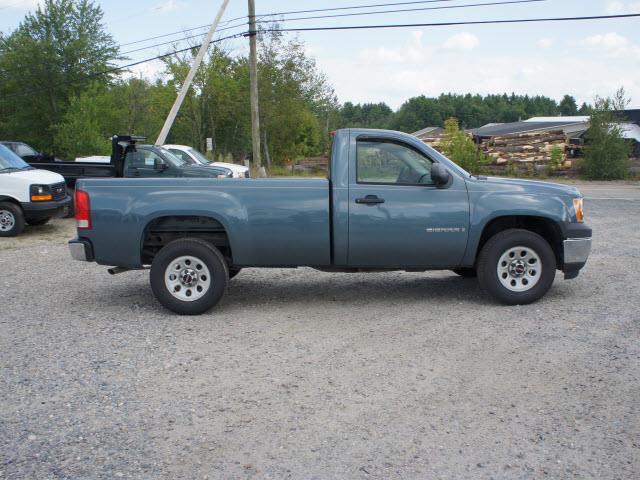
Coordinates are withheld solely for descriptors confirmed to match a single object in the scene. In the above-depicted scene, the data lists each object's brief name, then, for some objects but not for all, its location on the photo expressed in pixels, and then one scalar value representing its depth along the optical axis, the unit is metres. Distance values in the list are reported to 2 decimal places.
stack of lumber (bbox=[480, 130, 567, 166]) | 33.06
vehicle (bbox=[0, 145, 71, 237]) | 12.41
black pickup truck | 14.43
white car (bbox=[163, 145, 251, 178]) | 17.81
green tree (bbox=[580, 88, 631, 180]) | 30.06
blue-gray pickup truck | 6.56
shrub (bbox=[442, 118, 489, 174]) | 32.34
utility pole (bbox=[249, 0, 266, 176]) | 26.50
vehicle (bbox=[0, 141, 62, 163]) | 19.79
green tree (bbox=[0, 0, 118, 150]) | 41.56
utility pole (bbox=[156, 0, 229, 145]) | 21.93
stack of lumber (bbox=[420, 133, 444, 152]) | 34.61
